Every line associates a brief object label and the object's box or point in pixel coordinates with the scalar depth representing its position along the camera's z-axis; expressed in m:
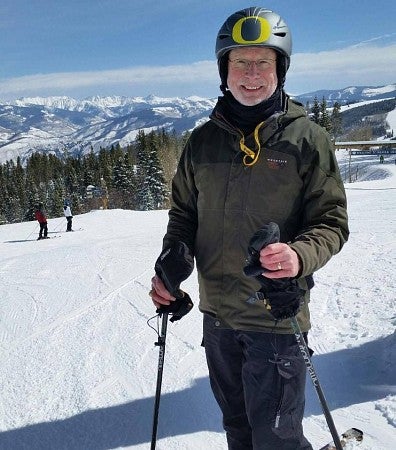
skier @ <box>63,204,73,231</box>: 20.43
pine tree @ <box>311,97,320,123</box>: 56.31
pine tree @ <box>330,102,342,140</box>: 88.01
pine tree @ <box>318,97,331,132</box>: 55.81
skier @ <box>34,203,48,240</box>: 18.69
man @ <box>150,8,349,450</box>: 2.12
